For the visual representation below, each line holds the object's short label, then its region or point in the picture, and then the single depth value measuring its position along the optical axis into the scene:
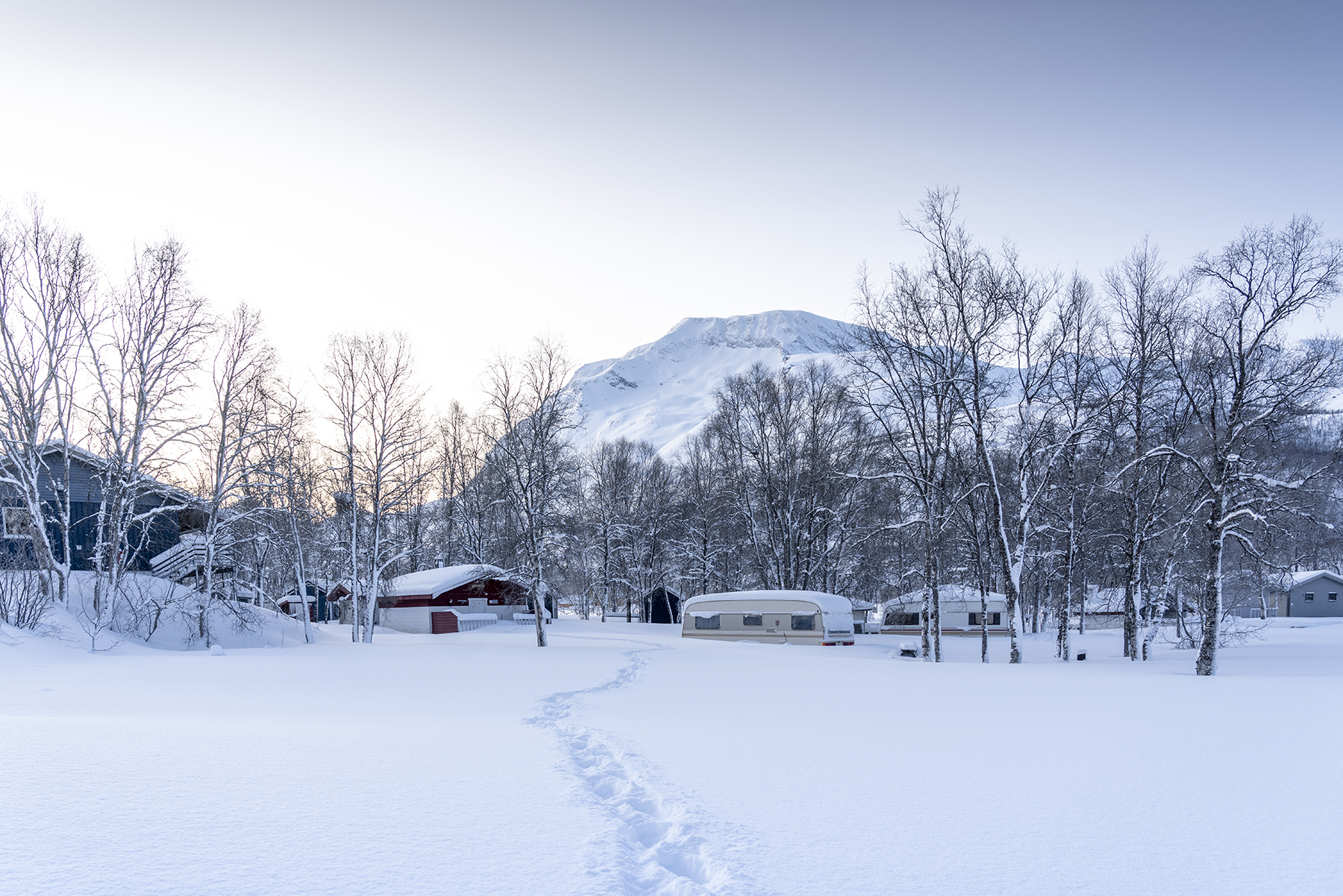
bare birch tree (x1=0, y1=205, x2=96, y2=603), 21.00
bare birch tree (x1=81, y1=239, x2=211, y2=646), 22.06
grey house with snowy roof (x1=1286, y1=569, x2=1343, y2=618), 63.84
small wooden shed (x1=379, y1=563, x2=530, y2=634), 41.66
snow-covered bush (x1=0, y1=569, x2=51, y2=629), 18.83
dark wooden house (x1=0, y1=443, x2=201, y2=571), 22.49
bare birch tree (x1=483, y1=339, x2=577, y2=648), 26.78
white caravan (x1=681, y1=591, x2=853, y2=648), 31.06
